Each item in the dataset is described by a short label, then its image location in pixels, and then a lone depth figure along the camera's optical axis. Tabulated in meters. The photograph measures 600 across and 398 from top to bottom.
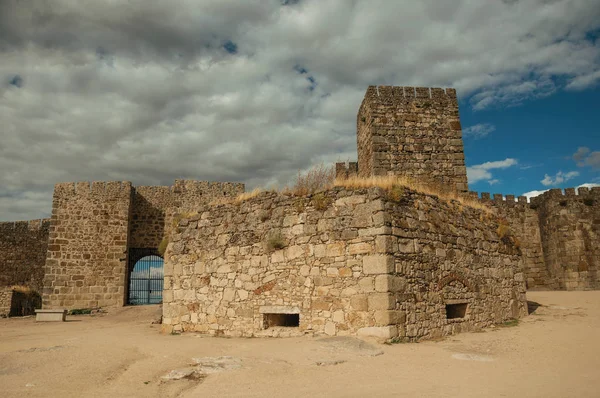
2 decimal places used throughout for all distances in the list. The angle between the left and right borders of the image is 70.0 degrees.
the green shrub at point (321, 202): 8.79
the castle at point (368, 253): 8.05
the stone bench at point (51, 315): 16.25
